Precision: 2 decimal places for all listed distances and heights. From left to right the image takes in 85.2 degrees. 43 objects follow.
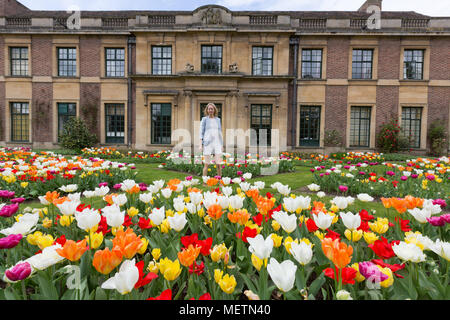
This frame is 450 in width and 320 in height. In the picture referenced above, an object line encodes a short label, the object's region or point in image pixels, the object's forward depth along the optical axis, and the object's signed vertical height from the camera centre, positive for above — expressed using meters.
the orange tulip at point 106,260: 1.06 -0.52
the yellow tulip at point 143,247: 1.43 -0.61
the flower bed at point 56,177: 4.50 -0.77
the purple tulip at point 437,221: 1.80 -0.56
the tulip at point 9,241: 1.27 -0.53
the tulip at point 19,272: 1.03 -0.56
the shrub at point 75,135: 15.73 +0.38
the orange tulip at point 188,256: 1.15 -0.54
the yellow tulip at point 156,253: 1.41 -0.64
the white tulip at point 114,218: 1.60 -0.50
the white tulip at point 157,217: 1.70 -0.52
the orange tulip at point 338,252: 1.06 -0.48
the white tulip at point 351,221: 1.53 -0.48
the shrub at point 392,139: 16.09 +0.41
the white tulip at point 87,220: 1.47 -0.47
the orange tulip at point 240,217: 1.73 -0.52
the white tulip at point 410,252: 1.19 -0.52
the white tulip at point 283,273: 1.03 -0.55
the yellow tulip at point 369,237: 1.49 -0.56
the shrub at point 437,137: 16.28 +0.60
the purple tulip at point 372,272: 1.05 -0.54
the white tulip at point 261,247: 1.17 -0.49
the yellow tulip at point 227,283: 1.07 -0.62
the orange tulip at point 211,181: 2.87 -0.46
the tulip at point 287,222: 1.56 -0.50
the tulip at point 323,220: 1.60 -0.50
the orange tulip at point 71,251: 1.14 -0.51
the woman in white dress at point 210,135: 6.47 +0.21
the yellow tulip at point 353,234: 1.53 -0.58
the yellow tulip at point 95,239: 1.43 -0.58
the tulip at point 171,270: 1.11 -0.59
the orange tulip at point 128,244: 1.12 -0.48
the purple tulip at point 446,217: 1.83 -0.54
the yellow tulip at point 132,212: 2.10 -0.60
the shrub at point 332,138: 16.75 +0.44
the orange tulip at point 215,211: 1.80 -0.50
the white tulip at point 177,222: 1.59 -0.52
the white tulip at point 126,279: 0.97 -0.55
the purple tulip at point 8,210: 1.84 -0.53
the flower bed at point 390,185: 4.57 -0.85
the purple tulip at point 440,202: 2.31 -0.53
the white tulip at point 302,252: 1.20 -0.53
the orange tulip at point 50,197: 2.20 -0.50
